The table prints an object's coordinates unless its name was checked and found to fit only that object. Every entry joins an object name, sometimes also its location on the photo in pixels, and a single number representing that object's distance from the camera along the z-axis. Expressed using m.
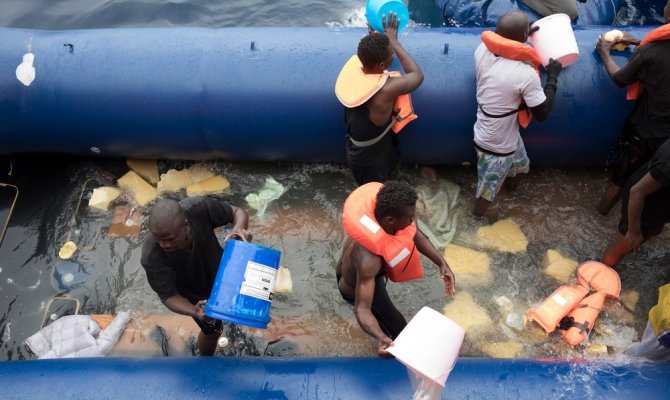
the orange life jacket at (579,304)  3.06
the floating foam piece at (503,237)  3.56
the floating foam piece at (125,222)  3.78
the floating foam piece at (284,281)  3.45
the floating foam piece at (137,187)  3.95
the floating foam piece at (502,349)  3.05
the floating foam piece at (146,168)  4.11
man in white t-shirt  2.97
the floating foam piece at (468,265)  3.40
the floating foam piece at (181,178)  4.00
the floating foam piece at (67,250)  3.66
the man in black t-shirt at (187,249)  2.26
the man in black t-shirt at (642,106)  2.97
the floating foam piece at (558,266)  3.39
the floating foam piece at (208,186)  3.96
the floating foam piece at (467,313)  3.19
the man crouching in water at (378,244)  2.29
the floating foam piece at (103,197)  3.90
